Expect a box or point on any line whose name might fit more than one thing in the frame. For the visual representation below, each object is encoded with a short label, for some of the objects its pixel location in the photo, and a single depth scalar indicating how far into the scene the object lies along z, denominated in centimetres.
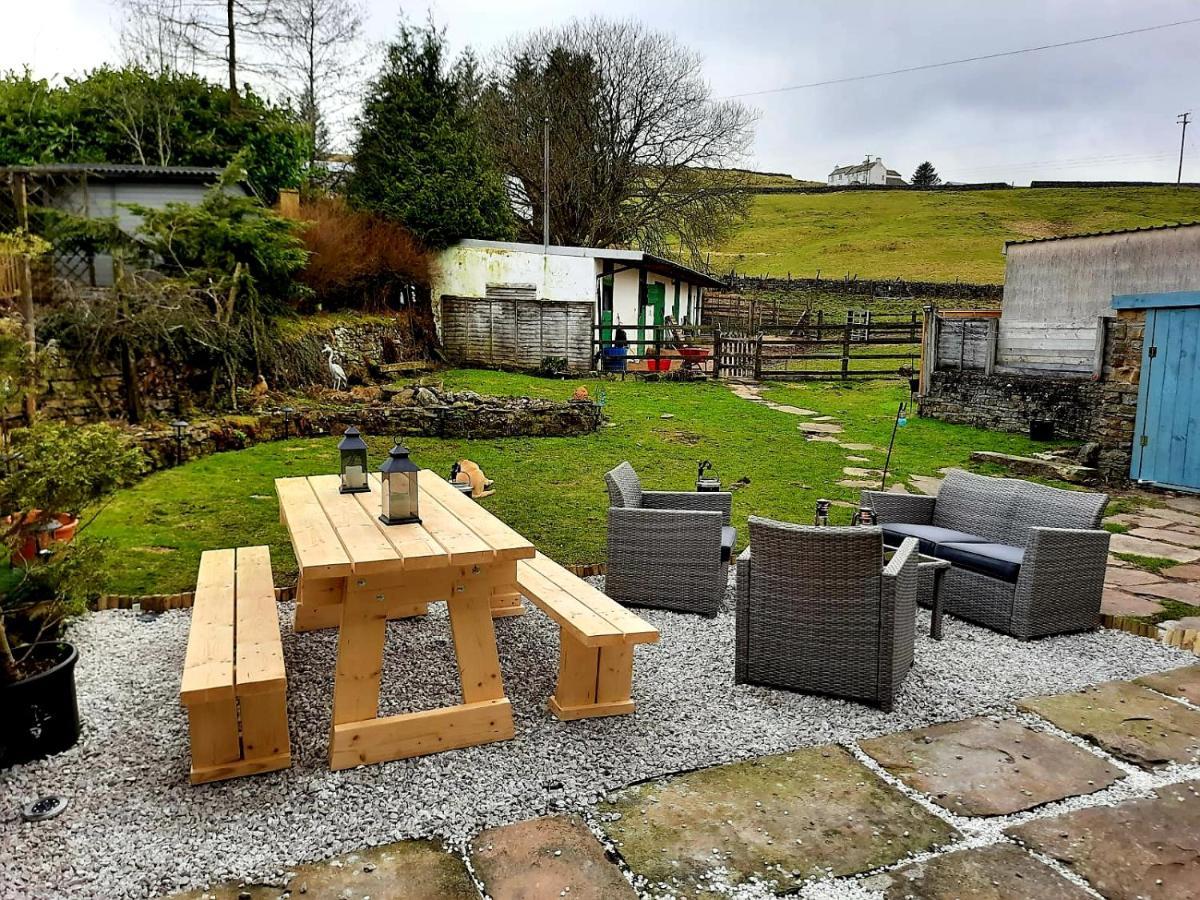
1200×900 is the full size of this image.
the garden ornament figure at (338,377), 1207
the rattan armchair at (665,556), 470
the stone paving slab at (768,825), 246
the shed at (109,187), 1214
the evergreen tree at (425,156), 1800
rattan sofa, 442
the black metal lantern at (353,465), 391
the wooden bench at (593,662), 332
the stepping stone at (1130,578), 541
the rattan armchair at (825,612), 352
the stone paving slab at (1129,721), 321
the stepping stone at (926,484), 813
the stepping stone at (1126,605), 484
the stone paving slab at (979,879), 235
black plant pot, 294
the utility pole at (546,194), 1843
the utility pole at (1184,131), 5256
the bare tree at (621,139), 2477
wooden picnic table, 297
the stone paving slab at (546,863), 233
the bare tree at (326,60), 2138
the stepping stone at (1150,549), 600
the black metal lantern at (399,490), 335
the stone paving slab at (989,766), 288
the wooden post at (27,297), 770
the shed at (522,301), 1759
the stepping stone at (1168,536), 638
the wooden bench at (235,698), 276
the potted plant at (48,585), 297
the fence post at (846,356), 1778
